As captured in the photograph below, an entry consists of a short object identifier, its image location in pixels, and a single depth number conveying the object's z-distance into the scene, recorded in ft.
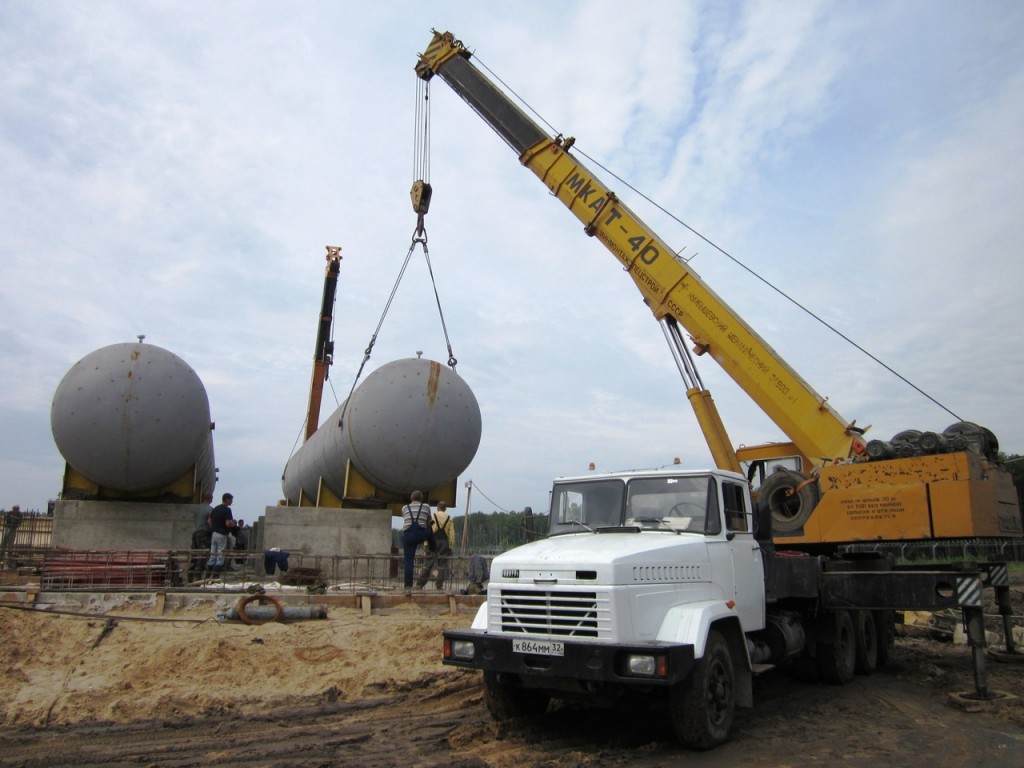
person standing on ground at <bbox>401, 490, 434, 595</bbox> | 37.37
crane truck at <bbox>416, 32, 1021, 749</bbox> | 18.74
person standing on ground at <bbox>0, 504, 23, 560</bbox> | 40.16
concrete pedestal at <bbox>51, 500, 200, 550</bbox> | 42.83
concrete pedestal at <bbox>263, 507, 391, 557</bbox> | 43.78
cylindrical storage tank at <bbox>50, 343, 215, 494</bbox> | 41.19
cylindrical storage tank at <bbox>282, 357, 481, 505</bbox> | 44.47
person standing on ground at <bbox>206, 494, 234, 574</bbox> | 39.24
